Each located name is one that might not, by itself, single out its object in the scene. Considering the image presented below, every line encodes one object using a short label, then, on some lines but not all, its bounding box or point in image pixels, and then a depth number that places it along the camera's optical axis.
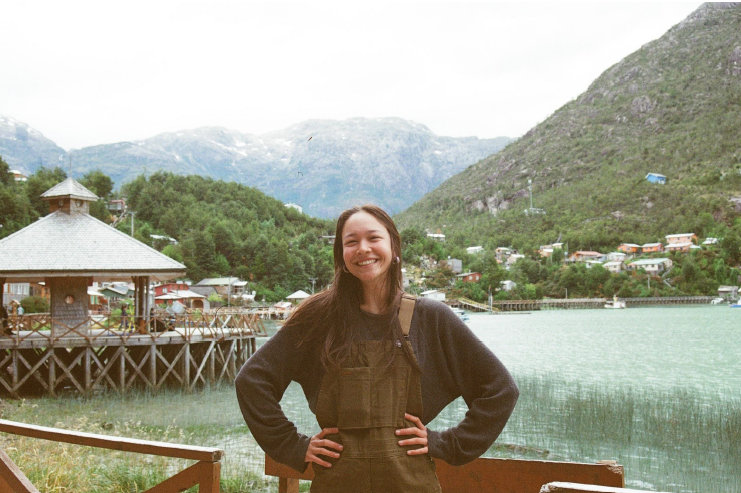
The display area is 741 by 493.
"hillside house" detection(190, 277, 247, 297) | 67.88
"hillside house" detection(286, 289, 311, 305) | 60.59
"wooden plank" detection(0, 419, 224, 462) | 2.70
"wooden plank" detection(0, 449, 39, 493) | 2.85
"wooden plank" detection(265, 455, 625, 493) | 2.62
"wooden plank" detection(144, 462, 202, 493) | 2.73
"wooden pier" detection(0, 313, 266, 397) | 18.72
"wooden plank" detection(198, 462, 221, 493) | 2.68
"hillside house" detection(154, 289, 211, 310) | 54.72
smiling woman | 2.10
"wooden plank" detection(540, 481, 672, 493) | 1.64
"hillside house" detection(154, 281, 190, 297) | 57.88
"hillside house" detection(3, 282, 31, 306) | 43.78
